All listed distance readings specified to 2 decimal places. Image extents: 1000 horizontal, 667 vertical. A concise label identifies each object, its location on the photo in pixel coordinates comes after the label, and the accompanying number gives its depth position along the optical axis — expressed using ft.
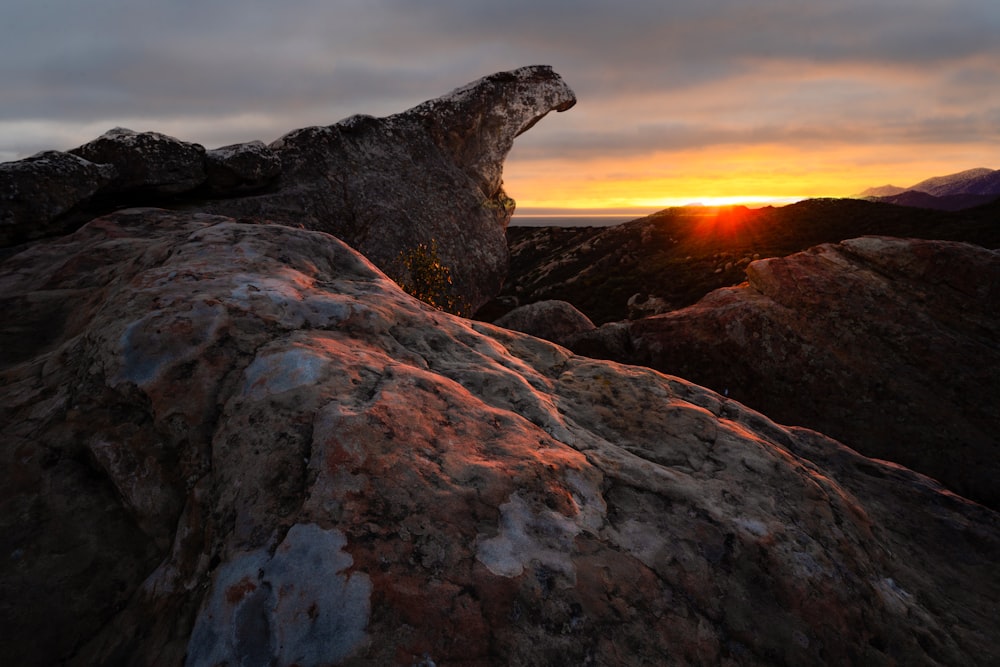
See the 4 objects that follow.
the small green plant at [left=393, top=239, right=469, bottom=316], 48.80
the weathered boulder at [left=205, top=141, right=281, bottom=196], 44.21
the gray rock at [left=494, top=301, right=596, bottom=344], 54.19
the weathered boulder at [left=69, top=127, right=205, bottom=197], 38.14
